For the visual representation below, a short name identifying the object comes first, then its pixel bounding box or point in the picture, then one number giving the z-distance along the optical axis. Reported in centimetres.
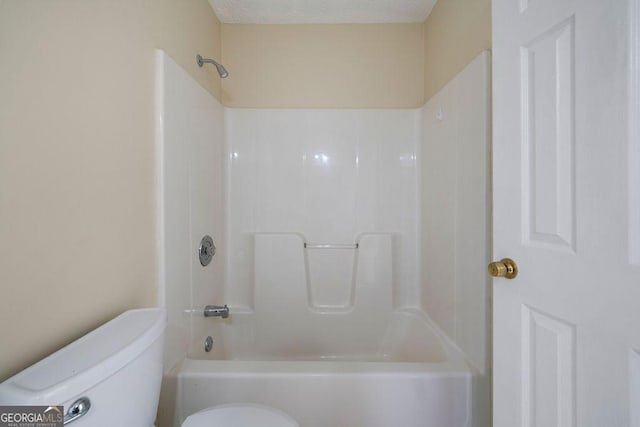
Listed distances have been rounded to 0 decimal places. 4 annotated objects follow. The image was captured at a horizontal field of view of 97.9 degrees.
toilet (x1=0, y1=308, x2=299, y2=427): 46
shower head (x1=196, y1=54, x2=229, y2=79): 143
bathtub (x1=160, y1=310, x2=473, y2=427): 102
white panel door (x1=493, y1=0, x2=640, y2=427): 48
